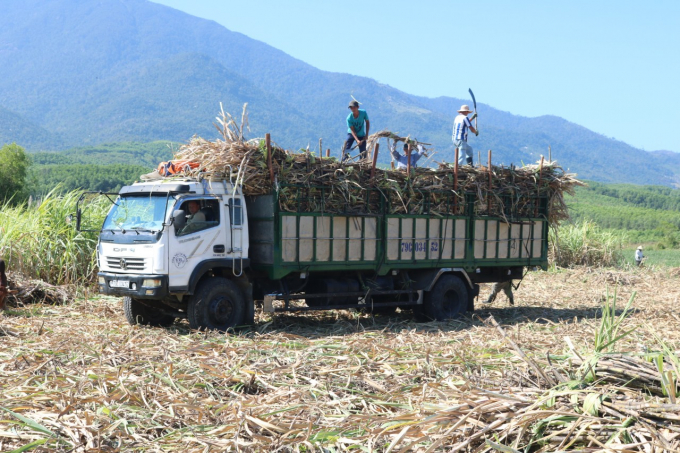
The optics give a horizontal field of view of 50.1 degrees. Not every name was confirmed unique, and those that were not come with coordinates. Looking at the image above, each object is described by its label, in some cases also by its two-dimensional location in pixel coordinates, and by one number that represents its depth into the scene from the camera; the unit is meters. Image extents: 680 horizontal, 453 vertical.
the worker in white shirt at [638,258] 28.52
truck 11.16
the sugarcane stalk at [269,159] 11.66
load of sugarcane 11.69
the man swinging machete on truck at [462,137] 14.58
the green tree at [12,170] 46.41
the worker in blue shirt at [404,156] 13.84
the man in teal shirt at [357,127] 14.08
